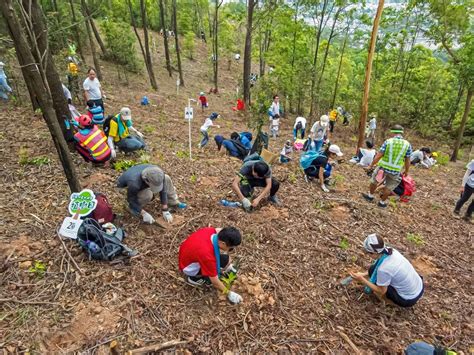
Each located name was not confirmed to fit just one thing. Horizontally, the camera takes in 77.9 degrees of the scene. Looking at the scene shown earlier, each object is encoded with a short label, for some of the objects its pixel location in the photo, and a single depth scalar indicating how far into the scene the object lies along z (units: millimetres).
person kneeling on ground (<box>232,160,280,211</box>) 5309
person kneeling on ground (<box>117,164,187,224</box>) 4266
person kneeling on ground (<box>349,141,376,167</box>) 10328
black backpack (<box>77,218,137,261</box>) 3670
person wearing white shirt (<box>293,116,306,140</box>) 11523
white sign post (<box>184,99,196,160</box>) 7129
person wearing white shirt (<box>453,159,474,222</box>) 6633
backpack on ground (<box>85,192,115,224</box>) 4059
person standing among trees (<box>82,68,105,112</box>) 8062
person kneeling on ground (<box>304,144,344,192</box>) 6875
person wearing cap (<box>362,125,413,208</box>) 6090
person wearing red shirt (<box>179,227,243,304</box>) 3240
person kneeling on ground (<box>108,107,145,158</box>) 6199
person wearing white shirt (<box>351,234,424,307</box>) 3617
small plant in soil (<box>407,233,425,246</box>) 5500
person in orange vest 5461
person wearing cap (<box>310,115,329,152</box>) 8844
